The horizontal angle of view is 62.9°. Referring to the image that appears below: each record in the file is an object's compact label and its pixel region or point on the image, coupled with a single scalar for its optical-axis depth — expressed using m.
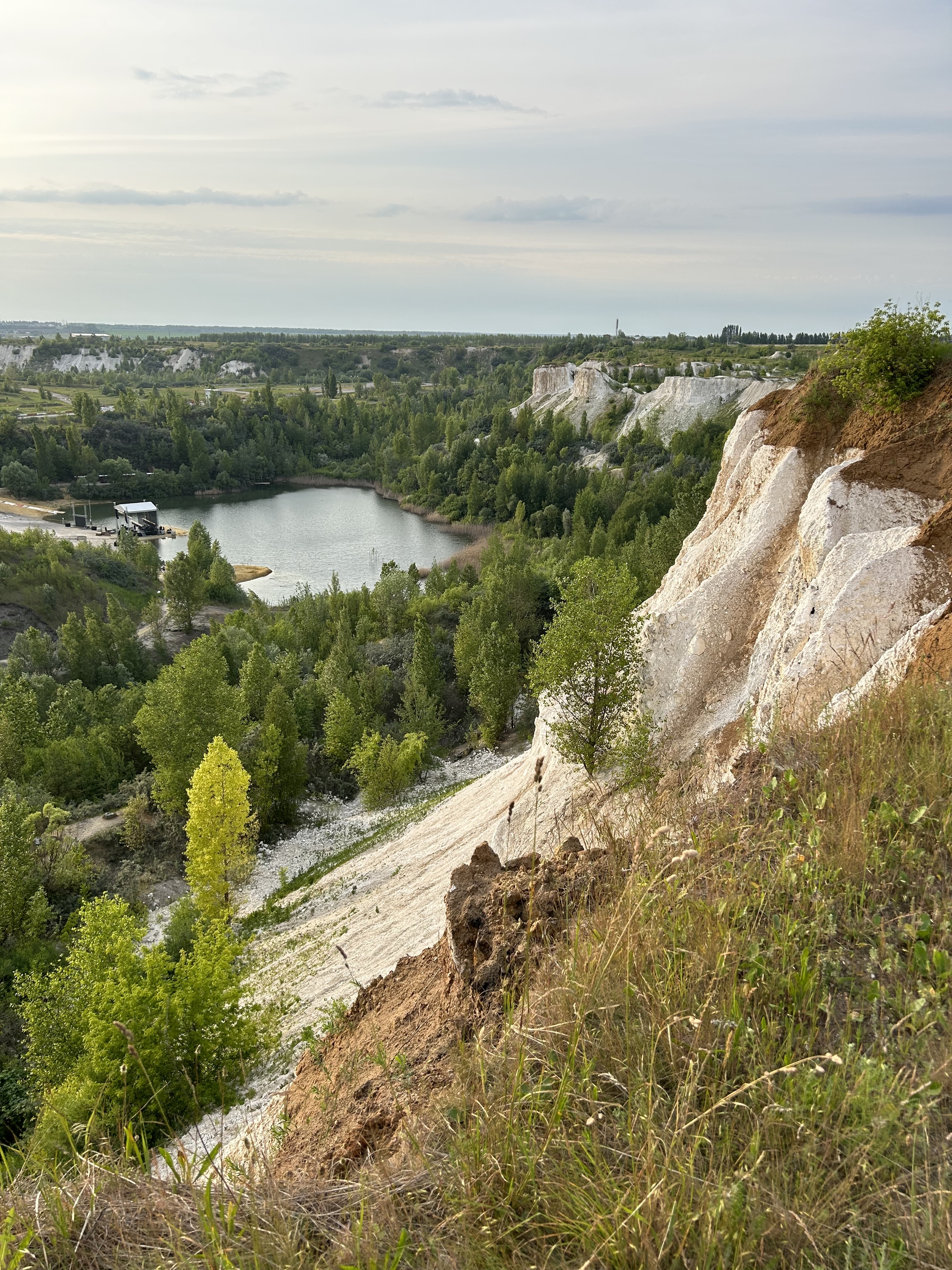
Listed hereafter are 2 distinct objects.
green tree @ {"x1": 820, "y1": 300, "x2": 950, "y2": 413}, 18.56
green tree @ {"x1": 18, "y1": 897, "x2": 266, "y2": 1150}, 12.58
